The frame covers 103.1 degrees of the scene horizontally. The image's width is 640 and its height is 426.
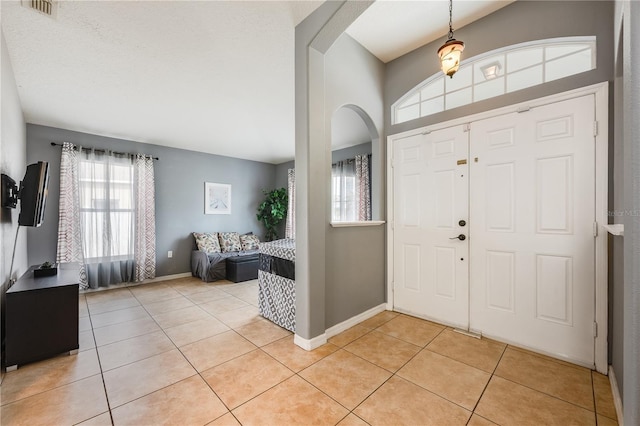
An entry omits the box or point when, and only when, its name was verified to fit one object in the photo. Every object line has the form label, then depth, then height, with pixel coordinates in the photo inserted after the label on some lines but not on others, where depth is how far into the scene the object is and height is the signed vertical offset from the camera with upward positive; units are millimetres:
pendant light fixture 1759 +1092
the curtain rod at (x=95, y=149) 3916 +1040
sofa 4758 -926
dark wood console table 1975 -882
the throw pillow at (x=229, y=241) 5580 -685
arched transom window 2041 +1270
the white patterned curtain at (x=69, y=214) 3904 -33
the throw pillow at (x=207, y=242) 5207 -653
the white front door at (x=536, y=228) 1968 -162
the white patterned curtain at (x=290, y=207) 6281 +85
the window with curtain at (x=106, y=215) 3988 -61
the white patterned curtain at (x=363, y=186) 4844 +461
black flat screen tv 2418 +186
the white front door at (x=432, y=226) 2584 -179
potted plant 6312 +63
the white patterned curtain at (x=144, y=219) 4586 -136
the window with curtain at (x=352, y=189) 4871 +424
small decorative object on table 2443 -574
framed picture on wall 5602 +294
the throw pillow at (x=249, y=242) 5875 -723
